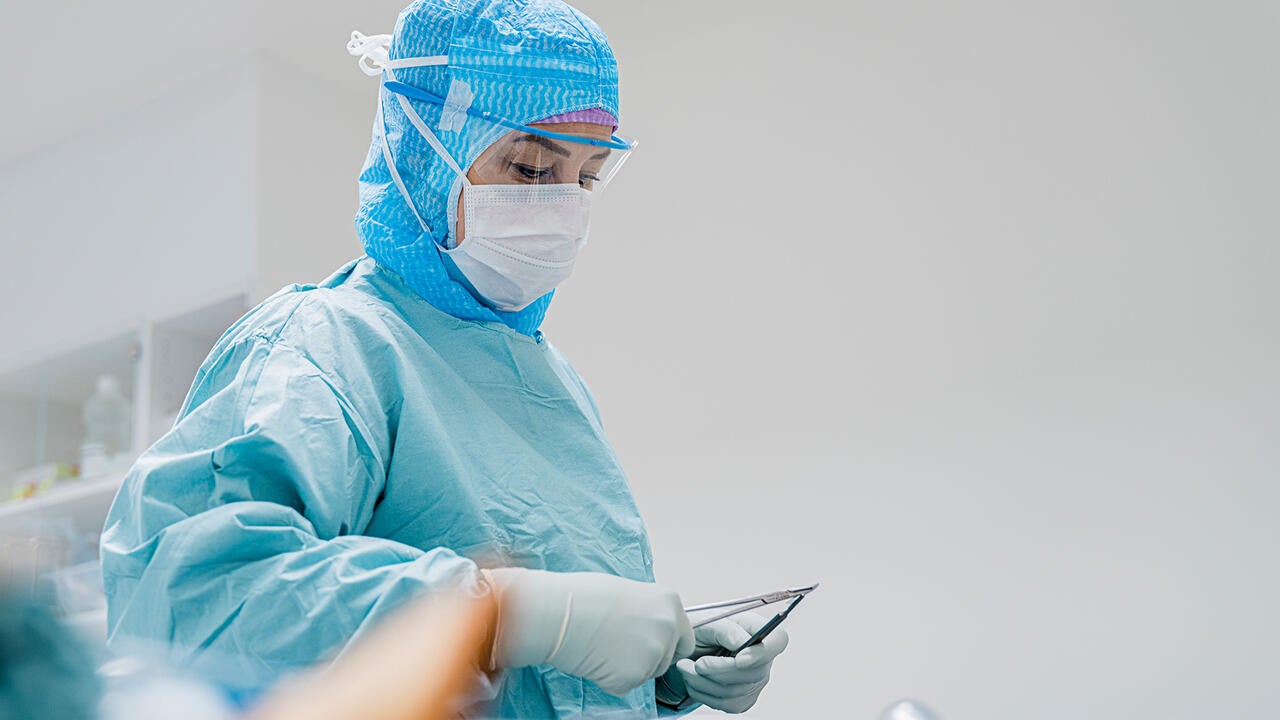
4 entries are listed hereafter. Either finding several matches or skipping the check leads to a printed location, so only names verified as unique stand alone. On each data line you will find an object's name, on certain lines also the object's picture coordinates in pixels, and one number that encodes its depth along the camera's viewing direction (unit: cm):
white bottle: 324
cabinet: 315
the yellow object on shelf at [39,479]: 327
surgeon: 84
